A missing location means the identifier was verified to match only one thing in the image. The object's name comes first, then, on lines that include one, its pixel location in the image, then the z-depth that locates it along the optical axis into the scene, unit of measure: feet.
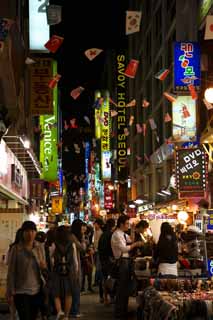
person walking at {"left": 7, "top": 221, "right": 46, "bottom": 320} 27.84
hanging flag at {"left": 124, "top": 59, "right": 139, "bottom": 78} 78.22
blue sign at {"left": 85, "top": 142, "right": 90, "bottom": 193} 412.89
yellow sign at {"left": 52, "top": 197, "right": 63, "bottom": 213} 193.16
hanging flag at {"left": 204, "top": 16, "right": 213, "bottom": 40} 45.96
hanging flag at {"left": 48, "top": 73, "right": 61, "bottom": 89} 72.43
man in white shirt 41.09
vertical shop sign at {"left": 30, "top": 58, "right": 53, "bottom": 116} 73.67
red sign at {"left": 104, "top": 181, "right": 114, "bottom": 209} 199.41
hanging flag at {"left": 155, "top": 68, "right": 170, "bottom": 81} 79.15
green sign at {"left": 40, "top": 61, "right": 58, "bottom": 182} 118.73
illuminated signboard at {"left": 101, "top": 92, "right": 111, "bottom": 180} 213.48
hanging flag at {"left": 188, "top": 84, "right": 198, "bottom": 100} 72.64
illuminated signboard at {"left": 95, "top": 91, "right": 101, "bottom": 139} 242.64
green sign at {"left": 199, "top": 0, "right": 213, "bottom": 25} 80.38
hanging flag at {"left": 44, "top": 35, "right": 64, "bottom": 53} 51.65
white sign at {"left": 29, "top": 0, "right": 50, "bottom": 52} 75.41
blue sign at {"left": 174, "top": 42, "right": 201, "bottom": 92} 74.13
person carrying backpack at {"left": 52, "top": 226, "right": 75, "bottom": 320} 36.40
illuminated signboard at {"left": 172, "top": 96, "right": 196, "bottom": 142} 81.97
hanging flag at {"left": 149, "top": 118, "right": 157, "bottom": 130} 125.76
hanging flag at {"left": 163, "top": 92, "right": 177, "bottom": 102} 84.28
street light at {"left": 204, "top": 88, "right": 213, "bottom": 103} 49.11
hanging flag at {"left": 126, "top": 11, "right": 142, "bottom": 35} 49.34
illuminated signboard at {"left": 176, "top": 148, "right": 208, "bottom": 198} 69.72
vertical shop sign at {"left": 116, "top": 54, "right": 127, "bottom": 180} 157.28
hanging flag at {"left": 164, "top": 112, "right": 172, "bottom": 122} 104.57
